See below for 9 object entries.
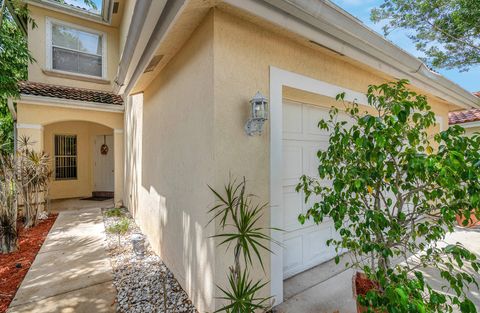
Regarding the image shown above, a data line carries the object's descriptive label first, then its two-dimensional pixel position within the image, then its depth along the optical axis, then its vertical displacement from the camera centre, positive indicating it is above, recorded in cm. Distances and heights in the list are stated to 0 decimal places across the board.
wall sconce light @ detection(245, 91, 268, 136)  292 +56
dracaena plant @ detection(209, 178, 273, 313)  246 -85
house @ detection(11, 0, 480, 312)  295 +97
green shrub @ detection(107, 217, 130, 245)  657 -199
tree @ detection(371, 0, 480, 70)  831 +492
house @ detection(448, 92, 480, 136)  911 +146
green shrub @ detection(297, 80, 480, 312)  184 -28
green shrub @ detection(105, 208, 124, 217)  840 -196
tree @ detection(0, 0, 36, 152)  669 +350
